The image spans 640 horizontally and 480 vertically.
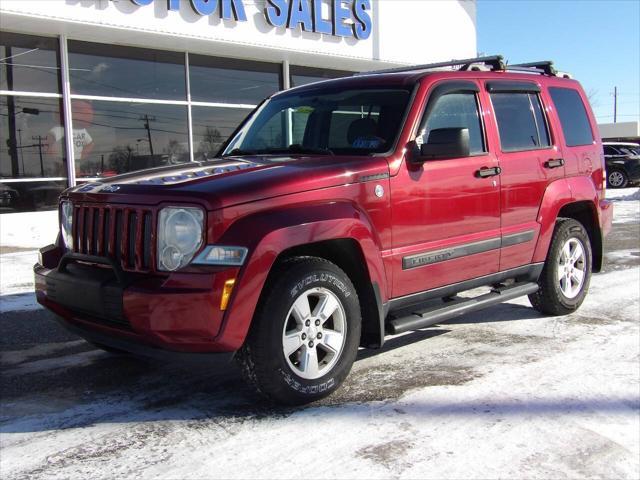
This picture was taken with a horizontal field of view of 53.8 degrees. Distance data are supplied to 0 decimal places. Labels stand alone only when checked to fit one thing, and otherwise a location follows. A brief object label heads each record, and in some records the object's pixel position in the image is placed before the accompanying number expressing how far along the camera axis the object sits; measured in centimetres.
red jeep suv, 329
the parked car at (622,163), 2319
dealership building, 1170
